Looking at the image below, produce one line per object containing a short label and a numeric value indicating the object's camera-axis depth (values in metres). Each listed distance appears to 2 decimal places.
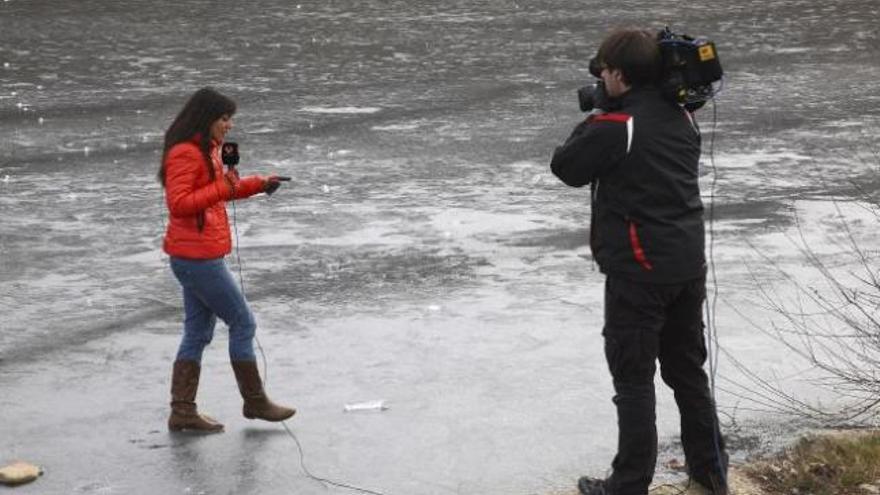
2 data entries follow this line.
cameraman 10.91
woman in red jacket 13.43
